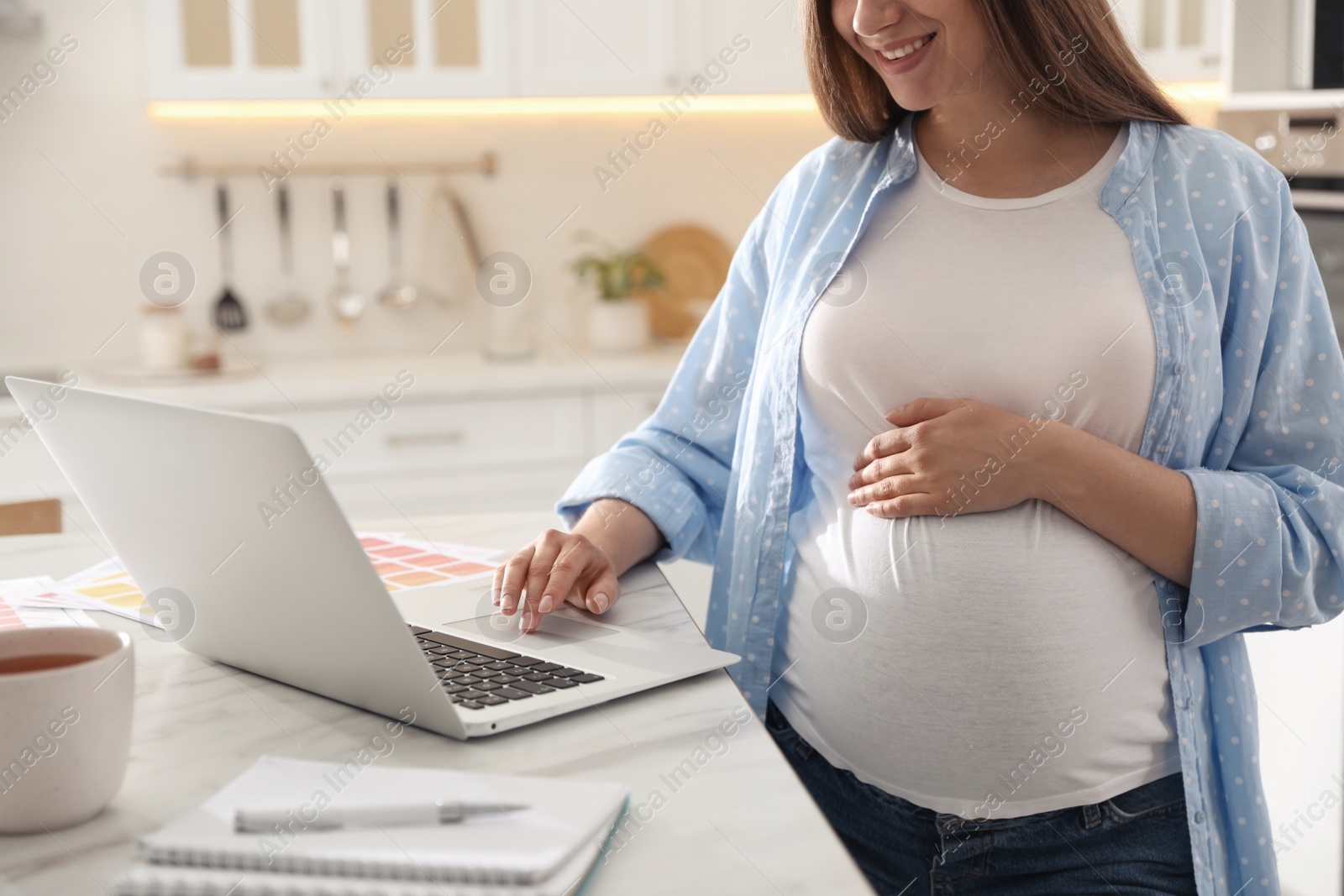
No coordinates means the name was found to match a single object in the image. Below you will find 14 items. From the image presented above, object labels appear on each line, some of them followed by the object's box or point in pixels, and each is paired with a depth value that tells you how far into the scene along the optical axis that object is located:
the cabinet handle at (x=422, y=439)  2.56
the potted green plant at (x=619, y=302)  2.93
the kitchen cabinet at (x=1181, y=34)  2.80
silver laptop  0.66
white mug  0.60
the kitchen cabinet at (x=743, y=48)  2.84
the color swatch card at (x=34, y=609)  0.94
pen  0.58
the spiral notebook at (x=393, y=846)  0.53
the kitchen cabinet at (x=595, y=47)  2.74
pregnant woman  0.93
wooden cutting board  3.12
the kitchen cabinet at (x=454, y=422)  2.51
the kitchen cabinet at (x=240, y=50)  2.56
